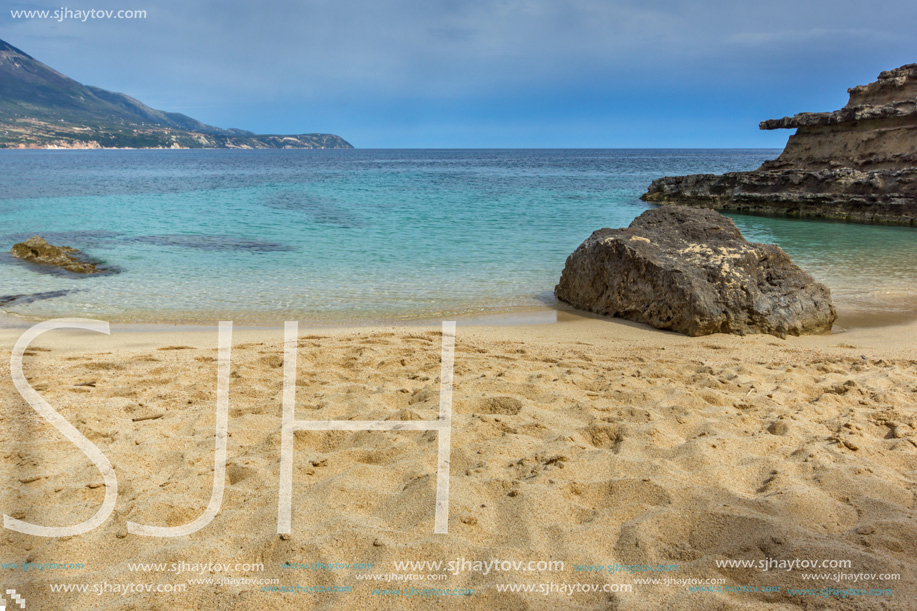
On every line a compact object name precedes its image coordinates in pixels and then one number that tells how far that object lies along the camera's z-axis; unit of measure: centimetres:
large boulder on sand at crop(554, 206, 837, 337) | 598
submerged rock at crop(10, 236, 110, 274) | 979
